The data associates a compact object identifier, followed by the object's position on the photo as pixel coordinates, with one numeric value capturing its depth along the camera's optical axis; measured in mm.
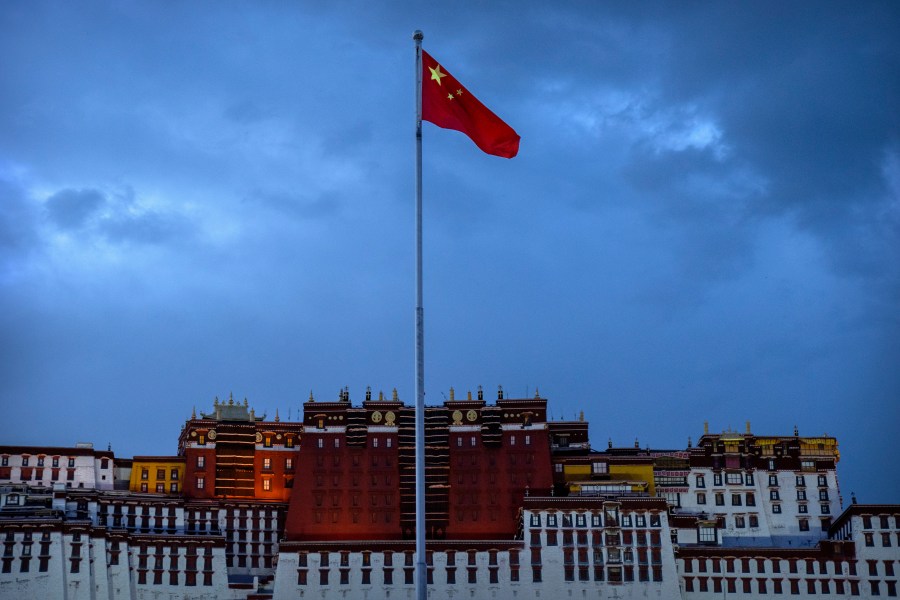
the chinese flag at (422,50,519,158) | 51969
